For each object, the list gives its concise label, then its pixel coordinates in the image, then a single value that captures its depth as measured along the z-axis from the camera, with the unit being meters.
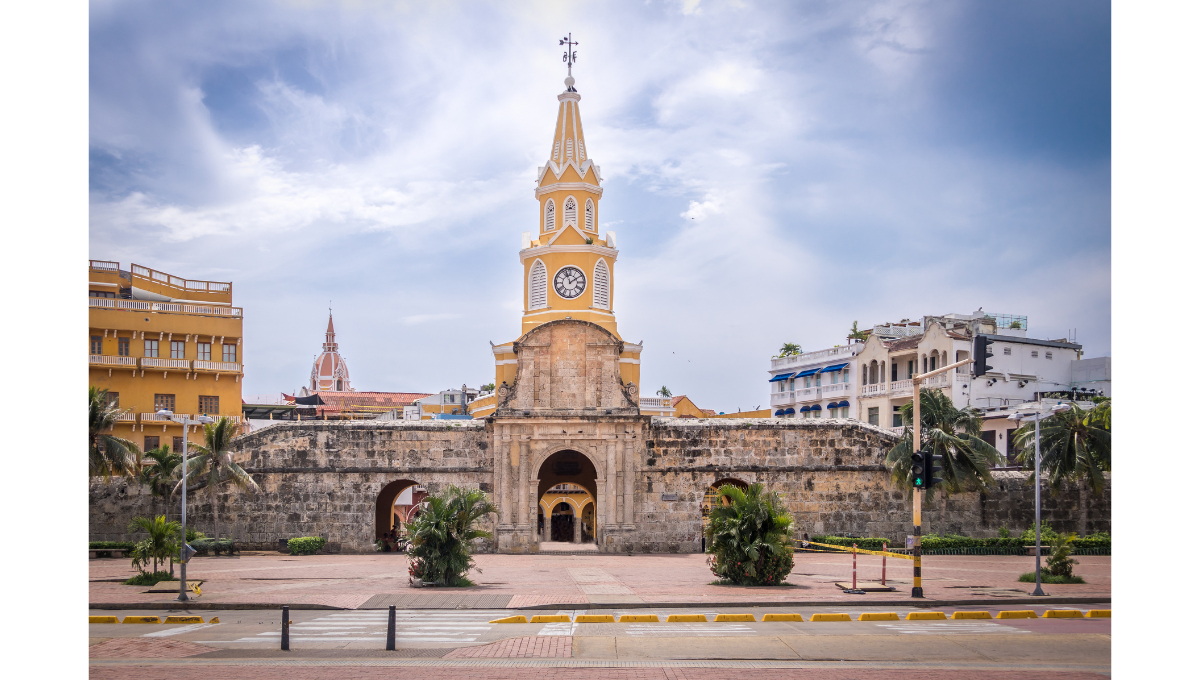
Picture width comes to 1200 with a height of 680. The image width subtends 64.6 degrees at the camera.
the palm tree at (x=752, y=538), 23.56
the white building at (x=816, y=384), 58.59
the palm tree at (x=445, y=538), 23.56
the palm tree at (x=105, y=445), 34.16
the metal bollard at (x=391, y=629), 14.77
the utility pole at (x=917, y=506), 21.48
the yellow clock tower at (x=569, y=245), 46.66
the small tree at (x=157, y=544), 23.67
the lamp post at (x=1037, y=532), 21.87
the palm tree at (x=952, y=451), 33.06
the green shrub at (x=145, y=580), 24.11
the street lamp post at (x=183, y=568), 20.98
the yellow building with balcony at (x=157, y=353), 43.47
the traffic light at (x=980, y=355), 17.53
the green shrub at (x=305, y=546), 35.88
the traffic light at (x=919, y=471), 21.86
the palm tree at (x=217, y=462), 34.78
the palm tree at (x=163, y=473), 34.91
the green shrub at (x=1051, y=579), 24.00
